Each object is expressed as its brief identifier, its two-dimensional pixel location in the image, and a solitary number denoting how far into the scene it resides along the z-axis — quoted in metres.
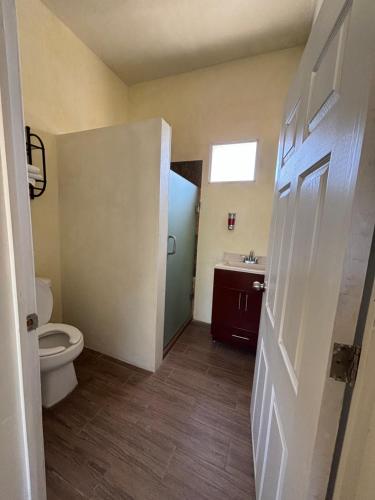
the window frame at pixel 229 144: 2.18
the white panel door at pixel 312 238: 0.40
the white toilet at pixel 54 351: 1.38
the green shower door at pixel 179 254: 1.91
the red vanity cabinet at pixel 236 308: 2.01
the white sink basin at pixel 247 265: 2.15
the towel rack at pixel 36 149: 1.68
